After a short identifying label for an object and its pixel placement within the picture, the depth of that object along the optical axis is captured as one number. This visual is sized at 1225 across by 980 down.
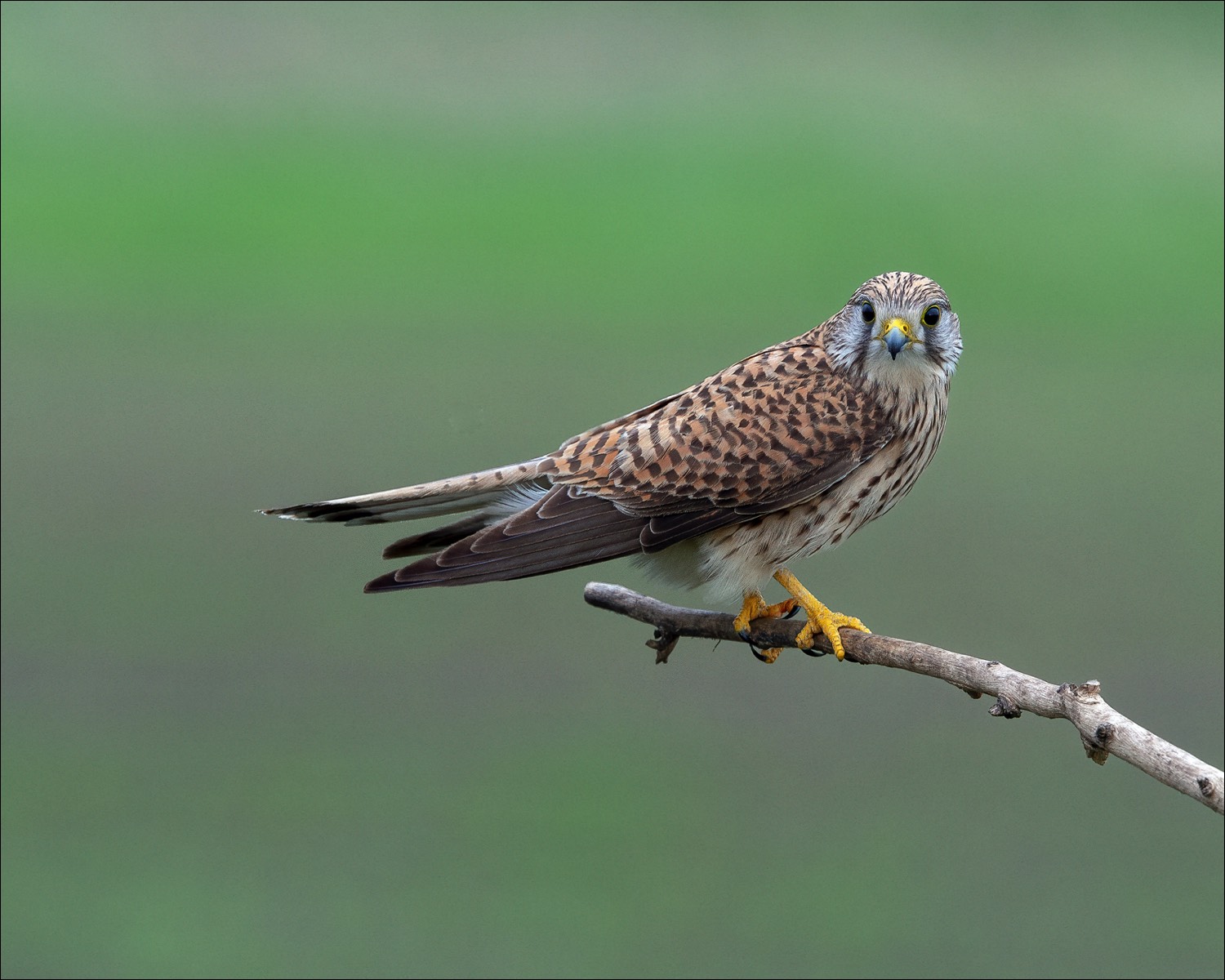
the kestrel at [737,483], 9.66
